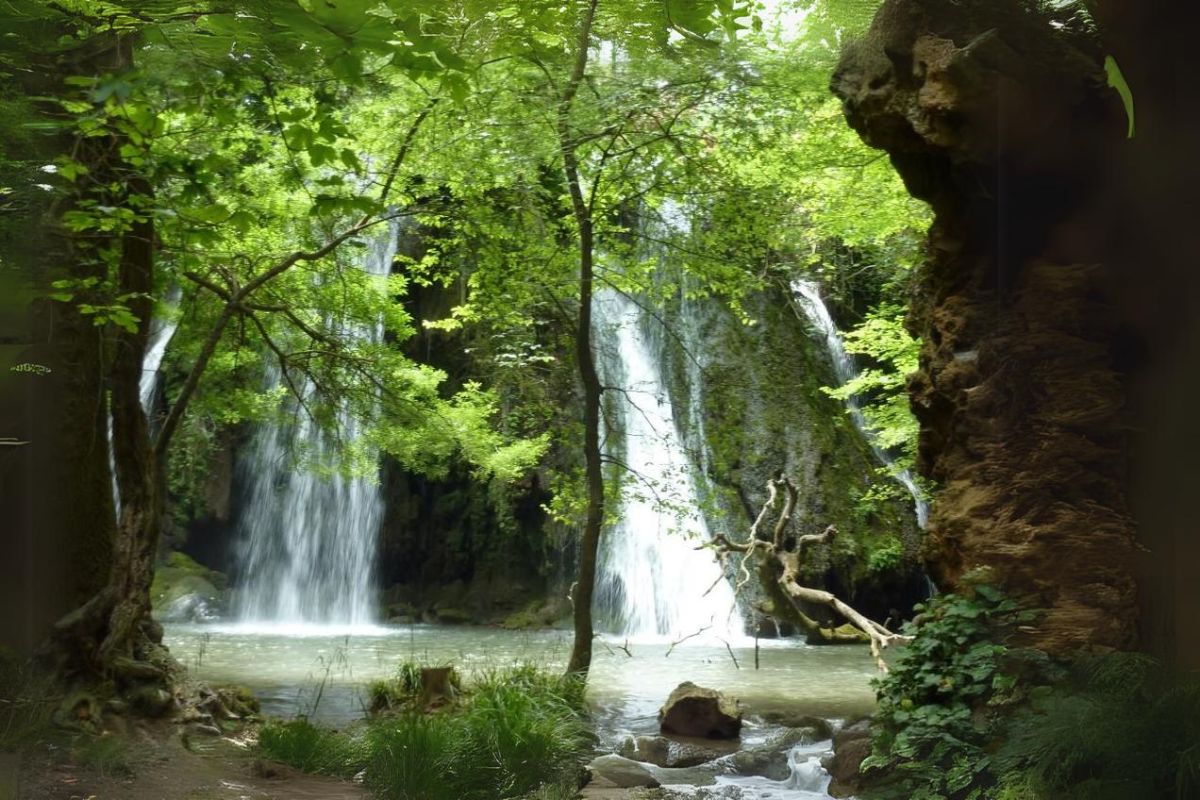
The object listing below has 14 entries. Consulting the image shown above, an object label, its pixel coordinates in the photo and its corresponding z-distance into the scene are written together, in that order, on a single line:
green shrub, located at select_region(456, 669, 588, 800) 6.22
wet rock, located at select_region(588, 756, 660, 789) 7.50
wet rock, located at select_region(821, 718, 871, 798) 6.97
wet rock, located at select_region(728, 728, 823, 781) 8.12
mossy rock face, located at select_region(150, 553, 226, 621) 18.44
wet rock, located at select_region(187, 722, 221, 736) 7.91
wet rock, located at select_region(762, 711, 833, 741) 9.31
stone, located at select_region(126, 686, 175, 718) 7.75
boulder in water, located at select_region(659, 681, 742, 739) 9.28
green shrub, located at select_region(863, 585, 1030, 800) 5.39
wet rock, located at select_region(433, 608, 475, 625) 19.75
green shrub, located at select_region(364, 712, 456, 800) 6.00
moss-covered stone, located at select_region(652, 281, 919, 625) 17.45
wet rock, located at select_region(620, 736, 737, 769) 8.41
